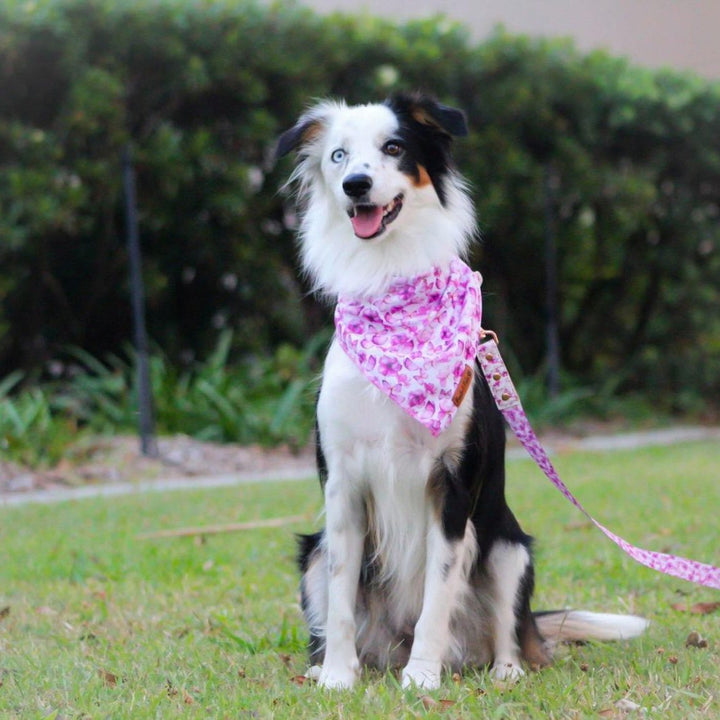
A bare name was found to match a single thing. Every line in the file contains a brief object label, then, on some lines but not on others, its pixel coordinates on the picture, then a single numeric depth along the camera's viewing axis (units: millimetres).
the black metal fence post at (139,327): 8812
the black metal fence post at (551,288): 11328
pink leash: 3664
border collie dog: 3562
